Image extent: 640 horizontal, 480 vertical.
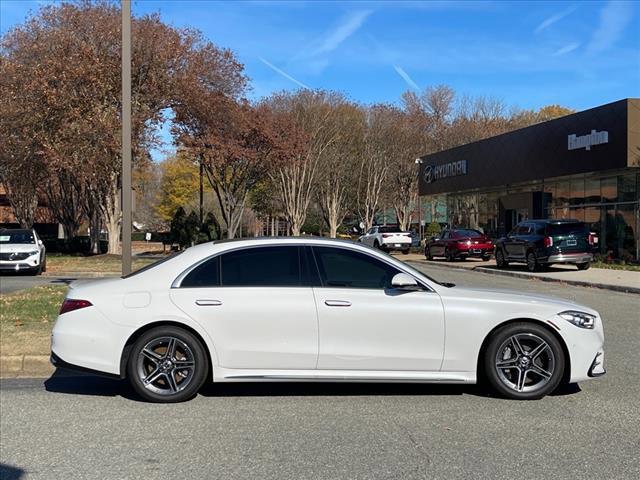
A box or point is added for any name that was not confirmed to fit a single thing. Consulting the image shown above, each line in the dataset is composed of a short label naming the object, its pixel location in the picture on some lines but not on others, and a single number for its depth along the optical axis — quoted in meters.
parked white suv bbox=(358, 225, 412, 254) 36.81
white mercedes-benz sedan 6.05
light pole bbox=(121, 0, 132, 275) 11.62
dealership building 25.28
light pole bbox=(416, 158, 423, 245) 55.48
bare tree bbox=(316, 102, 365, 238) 48.34
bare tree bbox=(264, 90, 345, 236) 44.88
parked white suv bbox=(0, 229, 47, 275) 20.62
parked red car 29.72
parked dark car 22.11
